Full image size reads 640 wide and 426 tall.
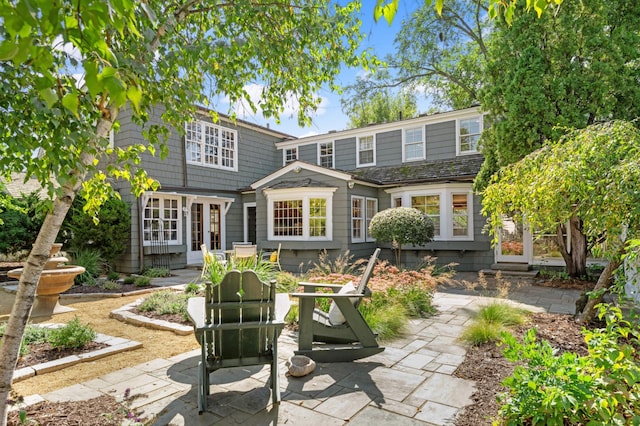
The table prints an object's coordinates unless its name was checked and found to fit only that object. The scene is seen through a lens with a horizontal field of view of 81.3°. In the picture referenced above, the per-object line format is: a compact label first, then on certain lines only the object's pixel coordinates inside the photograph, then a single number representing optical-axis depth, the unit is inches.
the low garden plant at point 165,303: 235.0
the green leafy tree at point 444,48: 548.1
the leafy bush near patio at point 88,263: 358.8
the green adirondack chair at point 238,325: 115.9
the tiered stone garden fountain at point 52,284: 239.0
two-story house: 449.4
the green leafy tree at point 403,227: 385.1
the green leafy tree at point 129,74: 45.6
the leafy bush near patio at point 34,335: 174.5
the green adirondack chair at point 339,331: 150.6
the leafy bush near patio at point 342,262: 384.7
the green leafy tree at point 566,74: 313.0
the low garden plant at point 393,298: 193.0
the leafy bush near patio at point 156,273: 413.7
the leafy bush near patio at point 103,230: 398.0
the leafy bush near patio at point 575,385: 76.3
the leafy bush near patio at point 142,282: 350.3
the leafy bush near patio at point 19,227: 382.9
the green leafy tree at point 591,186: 153.4
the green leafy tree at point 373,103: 637.9
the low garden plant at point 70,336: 167.3
